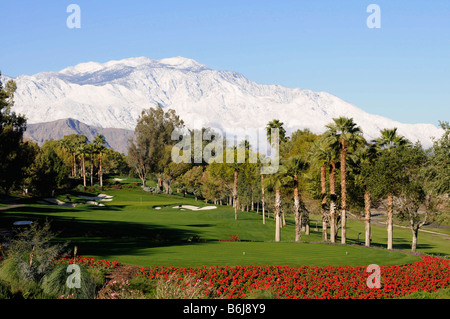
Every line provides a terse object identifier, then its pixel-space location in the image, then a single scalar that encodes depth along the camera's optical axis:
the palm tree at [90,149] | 117.65
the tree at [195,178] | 112.00
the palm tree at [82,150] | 117.56
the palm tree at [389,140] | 48.91
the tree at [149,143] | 128.75
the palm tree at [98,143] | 118.00
